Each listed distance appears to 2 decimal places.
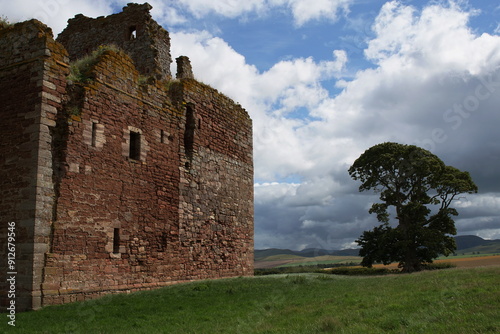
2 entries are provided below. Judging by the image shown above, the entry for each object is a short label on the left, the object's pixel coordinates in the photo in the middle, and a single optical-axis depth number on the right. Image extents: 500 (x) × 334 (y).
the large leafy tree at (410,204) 30.02
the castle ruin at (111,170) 12.55
